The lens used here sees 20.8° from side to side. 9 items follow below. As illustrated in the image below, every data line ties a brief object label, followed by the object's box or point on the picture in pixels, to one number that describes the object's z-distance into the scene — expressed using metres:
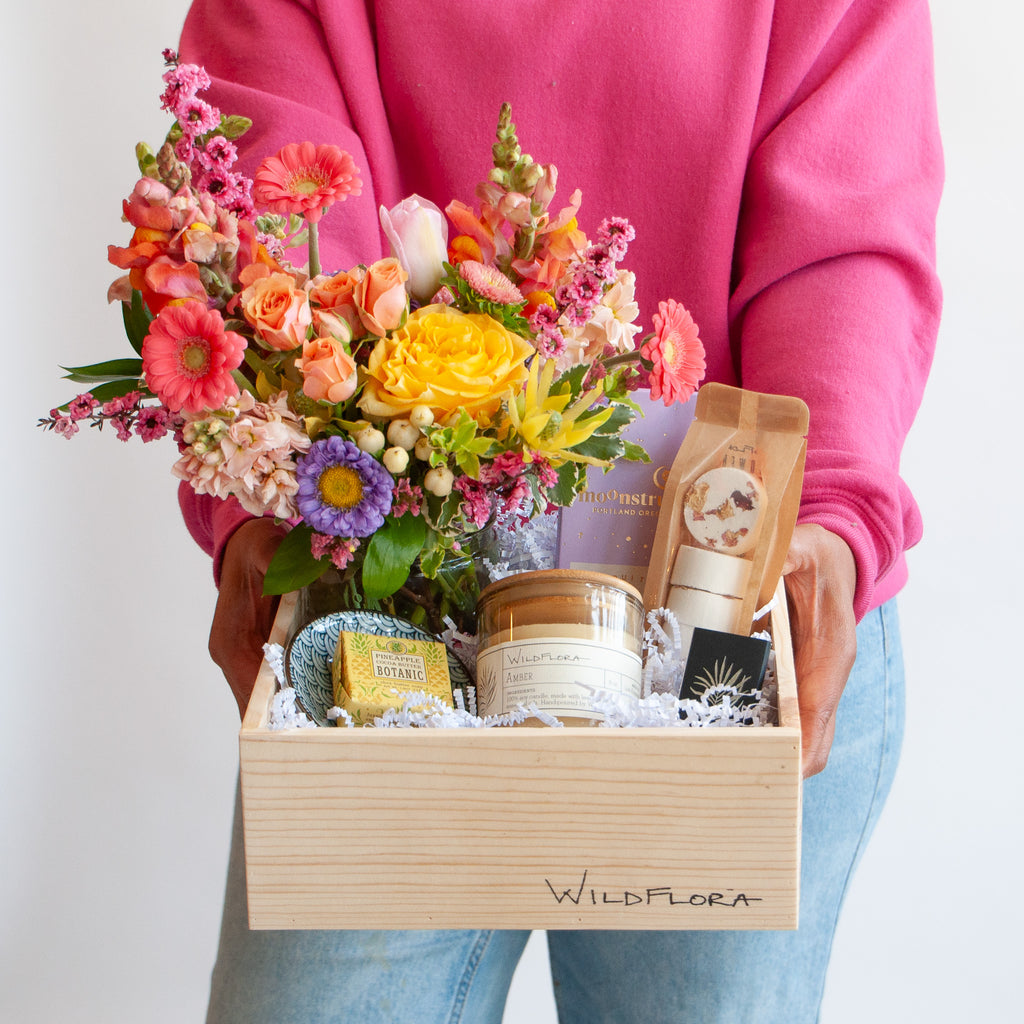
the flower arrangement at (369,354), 1.36
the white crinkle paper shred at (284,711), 1.39
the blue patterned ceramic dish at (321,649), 1.44
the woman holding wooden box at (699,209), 1.60
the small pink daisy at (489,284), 1.40
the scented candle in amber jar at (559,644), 1.41
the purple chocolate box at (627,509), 1.55
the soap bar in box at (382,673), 1.42
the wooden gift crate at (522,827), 1.36
